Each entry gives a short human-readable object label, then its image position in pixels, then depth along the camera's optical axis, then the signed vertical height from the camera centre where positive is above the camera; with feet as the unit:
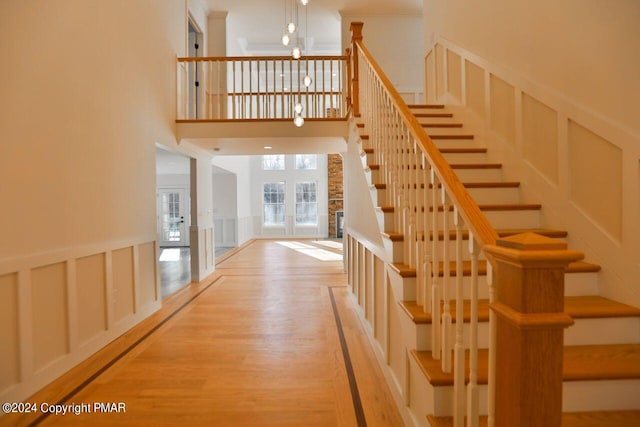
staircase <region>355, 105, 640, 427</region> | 4.88 -2.08
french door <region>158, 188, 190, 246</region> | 38.17 -0.41
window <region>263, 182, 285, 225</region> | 44.24 +1.00
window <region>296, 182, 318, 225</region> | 44.14 +1.10
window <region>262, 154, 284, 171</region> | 44.09 +5.88
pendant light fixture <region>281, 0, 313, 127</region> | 15.25 +13.51
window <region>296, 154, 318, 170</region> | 44.01 +5.84
